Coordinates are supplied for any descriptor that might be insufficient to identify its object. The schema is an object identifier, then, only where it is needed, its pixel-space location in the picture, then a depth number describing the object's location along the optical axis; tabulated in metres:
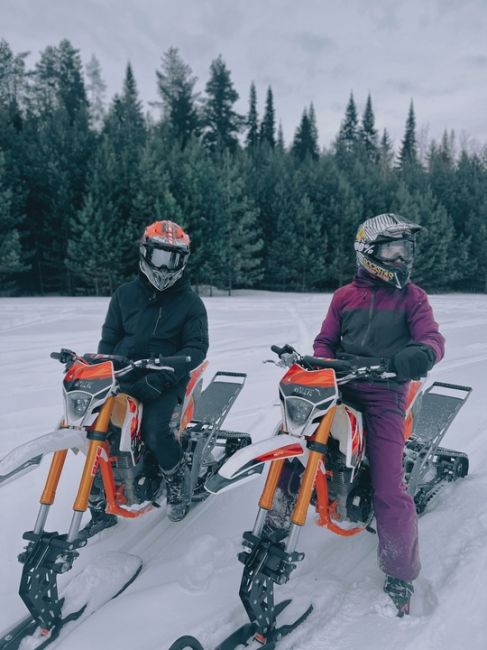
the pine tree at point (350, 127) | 61.81
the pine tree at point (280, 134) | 64.96
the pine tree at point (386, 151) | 61.34
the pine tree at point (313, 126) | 54.76
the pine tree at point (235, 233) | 25.92
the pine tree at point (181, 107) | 38.28
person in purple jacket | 2.65
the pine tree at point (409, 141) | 60.22
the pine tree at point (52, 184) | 23.58
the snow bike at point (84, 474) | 2.39
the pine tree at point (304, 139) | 53.56
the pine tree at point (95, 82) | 56.19
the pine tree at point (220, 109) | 43.16
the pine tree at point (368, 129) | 63.09
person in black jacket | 3.24
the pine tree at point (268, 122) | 56.88
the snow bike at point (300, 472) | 2.33
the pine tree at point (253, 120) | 55.78
